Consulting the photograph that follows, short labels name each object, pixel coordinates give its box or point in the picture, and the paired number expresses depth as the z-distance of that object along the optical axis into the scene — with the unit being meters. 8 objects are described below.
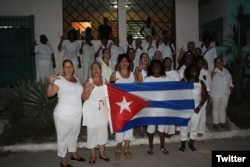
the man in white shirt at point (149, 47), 7.00
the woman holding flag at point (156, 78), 4.23
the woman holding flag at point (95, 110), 3.82
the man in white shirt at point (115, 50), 6.79
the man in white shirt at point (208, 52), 6.68
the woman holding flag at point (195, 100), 4.35
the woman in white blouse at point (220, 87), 5.00
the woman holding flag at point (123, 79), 4.08
